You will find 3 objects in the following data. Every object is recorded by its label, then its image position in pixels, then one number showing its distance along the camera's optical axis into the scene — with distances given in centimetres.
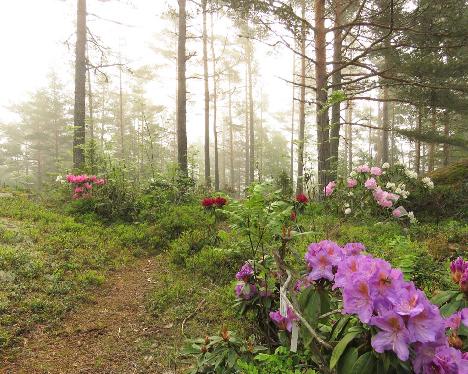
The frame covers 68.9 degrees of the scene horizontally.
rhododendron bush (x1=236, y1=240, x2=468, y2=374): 114
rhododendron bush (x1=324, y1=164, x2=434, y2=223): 617
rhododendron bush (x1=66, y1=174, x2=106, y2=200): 743
